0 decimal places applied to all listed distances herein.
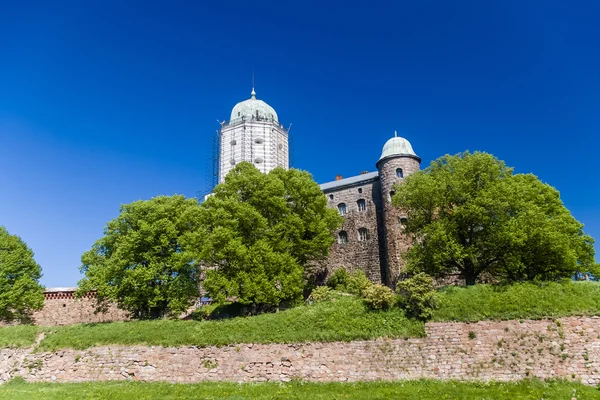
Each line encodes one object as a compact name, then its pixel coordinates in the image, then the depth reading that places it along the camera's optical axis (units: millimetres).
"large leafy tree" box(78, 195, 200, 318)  29484
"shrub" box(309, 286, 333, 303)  28066
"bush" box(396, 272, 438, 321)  20469
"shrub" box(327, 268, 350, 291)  36156
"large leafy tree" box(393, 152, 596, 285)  24016
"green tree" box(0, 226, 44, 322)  33094
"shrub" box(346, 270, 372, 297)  24866
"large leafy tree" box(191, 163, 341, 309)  27078
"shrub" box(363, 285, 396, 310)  21781
